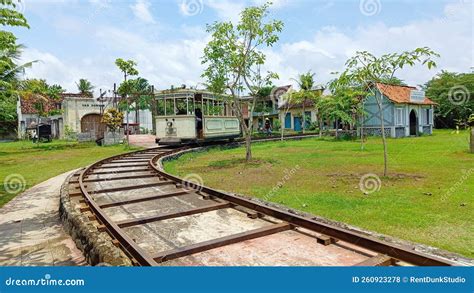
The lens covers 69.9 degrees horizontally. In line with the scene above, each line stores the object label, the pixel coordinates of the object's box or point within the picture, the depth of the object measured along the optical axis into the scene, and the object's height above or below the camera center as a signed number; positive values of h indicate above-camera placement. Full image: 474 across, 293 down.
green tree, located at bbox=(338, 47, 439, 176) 7.81 +1.49
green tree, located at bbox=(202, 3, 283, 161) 11.58 +2.80
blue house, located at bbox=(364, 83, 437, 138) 26.34 +1.36
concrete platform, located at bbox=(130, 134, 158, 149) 23.39 -0.39
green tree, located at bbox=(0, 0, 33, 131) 6.91 +2.47
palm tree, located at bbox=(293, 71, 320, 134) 37.29 +5.82
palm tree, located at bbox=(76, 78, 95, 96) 52.84 +7.98
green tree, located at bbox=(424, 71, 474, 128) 34.94 +3.34
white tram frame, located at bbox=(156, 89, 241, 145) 16.30 +0.89
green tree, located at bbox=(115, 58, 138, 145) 26.48 +5.42
